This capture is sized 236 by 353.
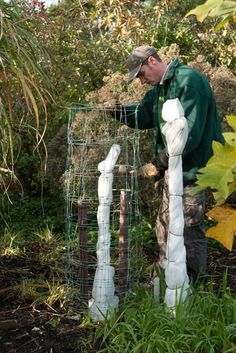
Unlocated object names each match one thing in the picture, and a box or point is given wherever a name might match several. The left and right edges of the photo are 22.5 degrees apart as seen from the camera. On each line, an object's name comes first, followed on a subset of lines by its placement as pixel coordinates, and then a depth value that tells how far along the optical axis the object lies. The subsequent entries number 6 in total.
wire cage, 3.74
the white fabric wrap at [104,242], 3.62
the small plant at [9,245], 5.13
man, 3.75
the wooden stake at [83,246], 3.73
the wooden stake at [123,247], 3.71
